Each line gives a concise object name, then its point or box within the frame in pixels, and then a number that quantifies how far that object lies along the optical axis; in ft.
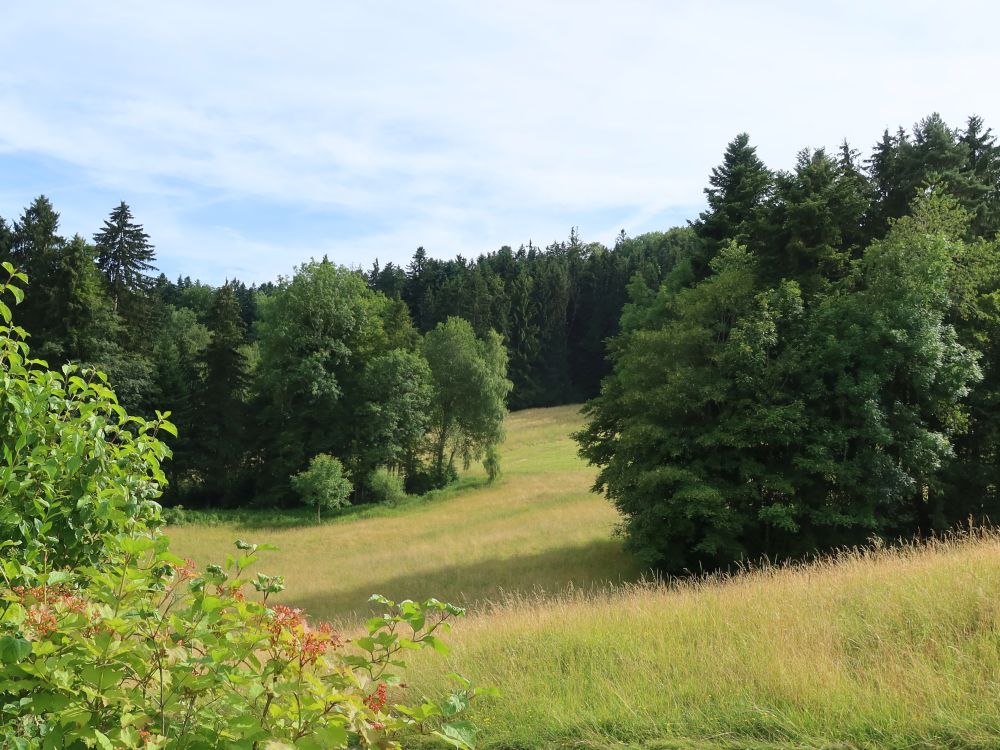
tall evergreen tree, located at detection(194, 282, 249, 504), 144.87
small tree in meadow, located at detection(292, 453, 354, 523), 124.06
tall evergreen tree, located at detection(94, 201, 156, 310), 157.45
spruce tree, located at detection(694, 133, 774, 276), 93.09
